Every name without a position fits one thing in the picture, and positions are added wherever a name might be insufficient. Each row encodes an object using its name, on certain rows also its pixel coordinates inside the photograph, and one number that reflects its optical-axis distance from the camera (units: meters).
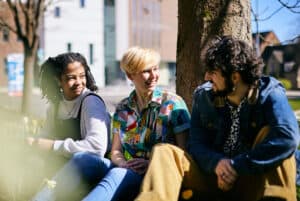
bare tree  11.89
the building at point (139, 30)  41.59
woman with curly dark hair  3.04
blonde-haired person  2.83
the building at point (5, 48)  40.50
